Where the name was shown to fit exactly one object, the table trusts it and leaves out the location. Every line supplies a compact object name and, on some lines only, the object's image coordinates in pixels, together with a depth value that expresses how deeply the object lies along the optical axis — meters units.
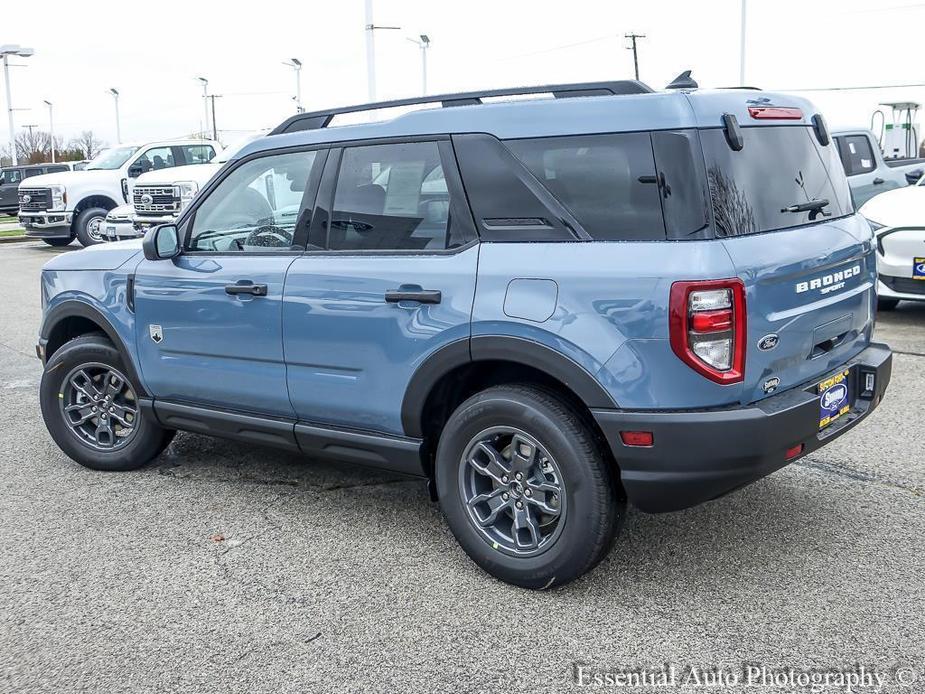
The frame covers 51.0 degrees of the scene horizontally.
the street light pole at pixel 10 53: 42.09
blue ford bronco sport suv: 3.32
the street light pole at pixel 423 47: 35.31
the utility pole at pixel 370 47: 21.55
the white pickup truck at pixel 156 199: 17.12
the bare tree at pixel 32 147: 80.81
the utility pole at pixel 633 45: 52.59
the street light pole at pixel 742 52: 28.30
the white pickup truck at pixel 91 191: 20.00
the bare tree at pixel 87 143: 87.96
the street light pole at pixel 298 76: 42.59
